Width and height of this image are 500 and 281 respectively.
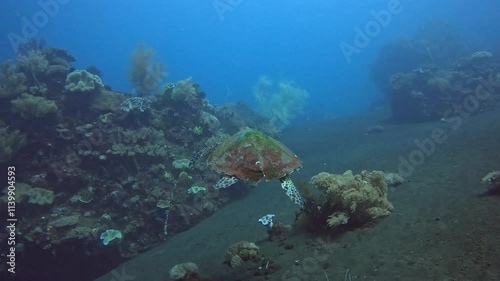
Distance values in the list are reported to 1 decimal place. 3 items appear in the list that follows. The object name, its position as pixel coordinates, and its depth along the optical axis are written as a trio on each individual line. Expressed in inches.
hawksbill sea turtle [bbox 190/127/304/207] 200.2
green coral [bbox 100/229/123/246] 358.9
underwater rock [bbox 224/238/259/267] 241.6
